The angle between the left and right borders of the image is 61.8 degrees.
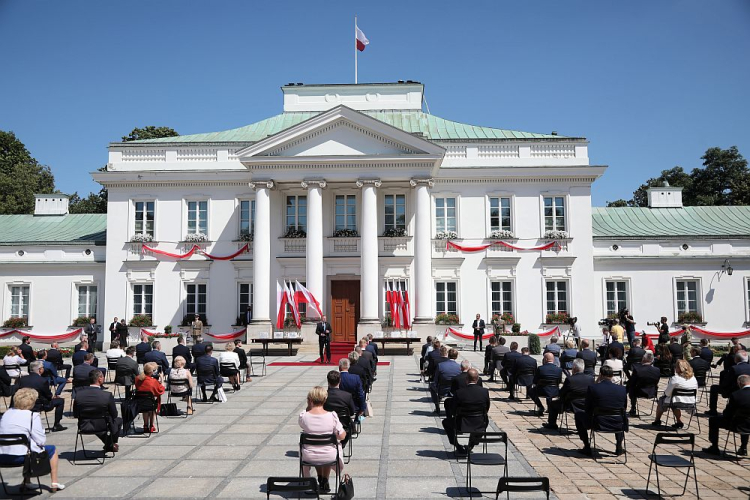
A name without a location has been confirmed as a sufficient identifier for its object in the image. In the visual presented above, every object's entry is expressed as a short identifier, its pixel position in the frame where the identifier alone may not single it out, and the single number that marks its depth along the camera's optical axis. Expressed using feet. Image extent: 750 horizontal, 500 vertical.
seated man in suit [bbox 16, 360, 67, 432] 39.01
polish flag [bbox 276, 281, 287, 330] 92.97
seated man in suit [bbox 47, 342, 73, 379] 55.88
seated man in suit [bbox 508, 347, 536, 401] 47.92
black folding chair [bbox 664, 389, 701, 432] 38.83
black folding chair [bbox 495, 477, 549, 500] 21.81
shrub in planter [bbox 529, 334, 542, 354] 90.12
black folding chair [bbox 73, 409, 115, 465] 32.68
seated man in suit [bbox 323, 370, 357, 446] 32.12
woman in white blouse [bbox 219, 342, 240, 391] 55.42
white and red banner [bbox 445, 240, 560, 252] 103.13
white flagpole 117.39
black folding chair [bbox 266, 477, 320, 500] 22.17
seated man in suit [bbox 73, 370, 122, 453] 32.78
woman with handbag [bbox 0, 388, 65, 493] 26.84
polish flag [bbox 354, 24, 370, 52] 117.29
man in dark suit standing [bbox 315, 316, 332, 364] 78.69
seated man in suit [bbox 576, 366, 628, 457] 32.76
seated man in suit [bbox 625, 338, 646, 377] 52.42
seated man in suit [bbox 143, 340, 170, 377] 50.55
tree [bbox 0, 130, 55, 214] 163.73
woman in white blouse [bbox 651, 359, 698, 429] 39.04
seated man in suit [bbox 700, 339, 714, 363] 52.15
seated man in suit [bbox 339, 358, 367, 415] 37.83
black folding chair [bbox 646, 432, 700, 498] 26.32
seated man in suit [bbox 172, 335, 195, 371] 56.18
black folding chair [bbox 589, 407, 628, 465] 32.76
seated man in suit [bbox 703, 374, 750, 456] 32.30
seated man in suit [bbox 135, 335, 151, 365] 60.39
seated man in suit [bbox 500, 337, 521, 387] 51.24
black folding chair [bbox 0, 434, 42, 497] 26.73
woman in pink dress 26.30
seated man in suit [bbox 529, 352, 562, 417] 42.57
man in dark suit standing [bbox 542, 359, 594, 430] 36.99
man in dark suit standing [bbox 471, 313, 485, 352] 94.17
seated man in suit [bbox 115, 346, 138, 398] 48.06
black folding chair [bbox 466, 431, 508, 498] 26.81
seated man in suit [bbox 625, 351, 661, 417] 42.60
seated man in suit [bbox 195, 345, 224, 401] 50.65
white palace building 102.89
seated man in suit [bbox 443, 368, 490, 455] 32.32
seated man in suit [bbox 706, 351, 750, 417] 39.40
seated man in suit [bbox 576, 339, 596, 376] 49.13
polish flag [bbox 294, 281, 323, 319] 91.91
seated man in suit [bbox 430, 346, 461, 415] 43.65
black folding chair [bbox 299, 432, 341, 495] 26.17
